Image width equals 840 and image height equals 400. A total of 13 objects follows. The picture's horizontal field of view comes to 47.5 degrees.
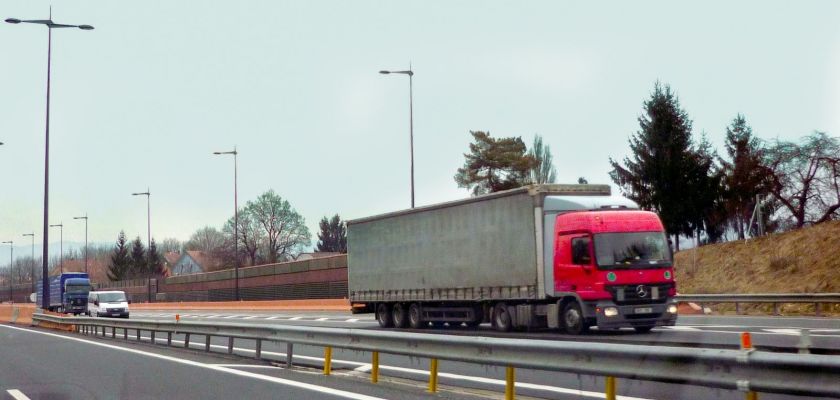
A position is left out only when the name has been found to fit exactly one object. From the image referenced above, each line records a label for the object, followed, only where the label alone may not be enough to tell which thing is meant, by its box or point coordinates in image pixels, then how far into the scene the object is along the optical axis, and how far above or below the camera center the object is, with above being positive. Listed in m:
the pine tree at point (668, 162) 57.16 +6.28
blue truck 65.00 -1.02
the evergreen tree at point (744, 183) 51.91 +4.65
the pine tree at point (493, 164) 75.25 +8.35
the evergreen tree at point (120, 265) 148.62 +1.78
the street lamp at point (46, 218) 38.75 +2.48
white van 53.31 -1.55
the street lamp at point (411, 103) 45.12 +7.98
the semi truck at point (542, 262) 19.80 +0.14
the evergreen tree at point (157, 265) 134.69 +1.70
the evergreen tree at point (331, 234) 151.12 +6.12
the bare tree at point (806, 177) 48.88 +4.57
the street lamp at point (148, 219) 88.16 +5.25
